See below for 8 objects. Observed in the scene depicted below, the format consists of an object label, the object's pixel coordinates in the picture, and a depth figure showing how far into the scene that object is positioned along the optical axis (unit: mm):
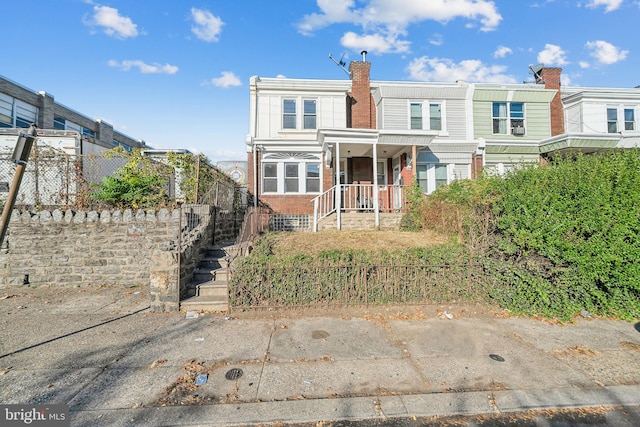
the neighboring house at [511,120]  14219
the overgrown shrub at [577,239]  4777
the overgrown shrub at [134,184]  7467
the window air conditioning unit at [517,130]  14469
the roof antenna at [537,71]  15586
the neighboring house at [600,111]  14695
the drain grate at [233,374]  3272
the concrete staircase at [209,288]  5344
